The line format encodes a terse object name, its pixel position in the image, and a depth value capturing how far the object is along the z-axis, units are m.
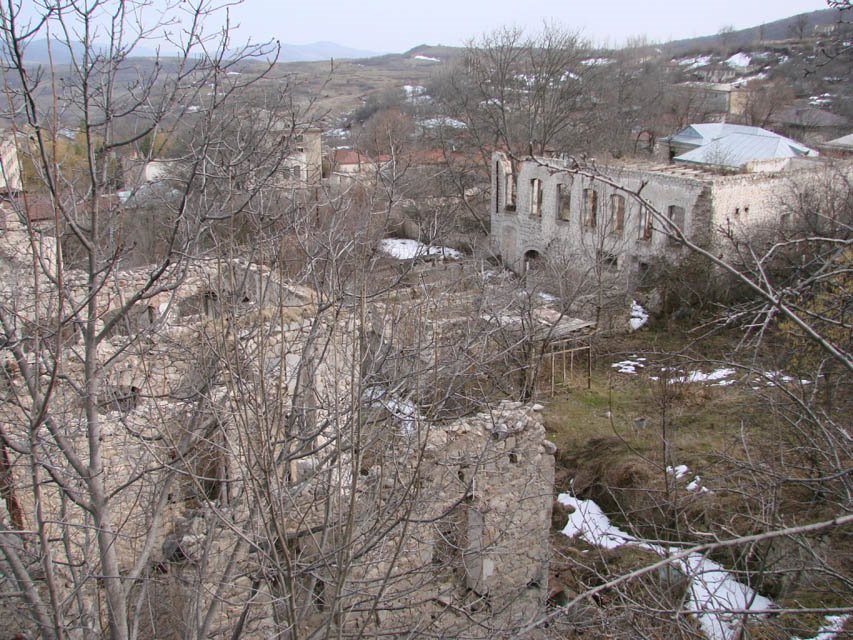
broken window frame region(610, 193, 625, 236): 20.25
